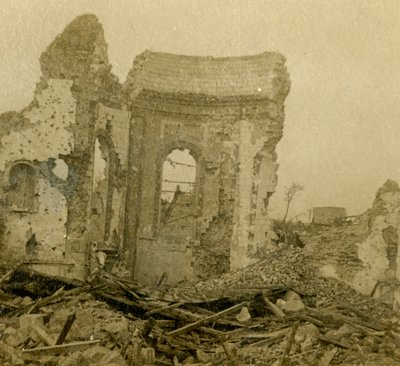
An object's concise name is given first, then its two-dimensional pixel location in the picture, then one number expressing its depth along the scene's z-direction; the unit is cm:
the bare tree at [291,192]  3747
